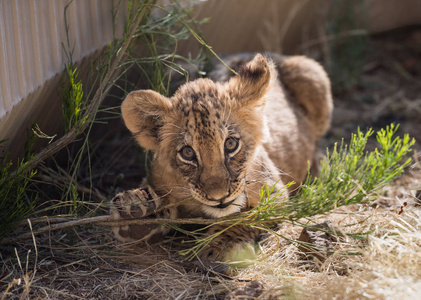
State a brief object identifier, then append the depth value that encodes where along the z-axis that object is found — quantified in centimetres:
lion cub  349
